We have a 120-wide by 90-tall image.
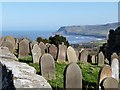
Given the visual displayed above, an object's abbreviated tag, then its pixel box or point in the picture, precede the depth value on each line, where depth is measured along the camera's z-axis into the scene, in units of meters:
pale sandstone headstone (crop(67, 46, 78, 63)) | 9.21
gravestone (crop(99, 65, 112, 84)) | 5.74
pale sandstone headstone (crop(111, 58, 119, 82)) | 7.03
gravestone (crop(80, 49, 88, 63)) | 10.64
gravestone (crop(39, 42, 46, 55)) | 10.03
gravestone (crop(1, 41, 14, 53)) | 10.18
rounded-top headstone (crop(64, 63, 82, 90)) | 5.07
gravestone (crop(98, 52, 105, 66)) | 10.47
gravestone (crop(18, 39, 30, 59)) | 9.70
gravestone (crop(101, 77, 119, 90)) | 4.75
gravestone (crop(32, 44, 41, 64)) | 8.71
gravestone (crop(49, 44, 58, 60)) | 9.70
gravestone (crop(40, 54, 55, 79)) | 6.84
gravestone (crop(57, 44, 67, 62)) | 9.44
